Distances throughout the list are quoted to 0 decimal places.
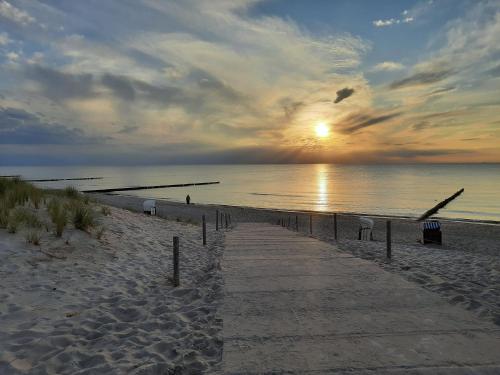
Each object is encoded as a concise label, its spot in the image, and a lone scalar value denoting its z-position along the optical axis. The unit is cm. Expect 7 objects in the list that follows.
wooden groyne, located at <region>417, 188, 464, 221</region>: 3603
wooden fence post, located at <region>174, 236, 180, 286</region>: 717
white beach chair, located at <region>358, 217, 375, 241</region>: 1953
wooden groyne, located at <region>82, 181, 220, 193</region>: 7184
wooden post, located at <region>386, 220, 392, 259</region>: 974
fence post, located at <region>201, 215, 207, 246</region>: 1259
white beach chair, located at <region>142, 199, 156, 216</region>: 2461
